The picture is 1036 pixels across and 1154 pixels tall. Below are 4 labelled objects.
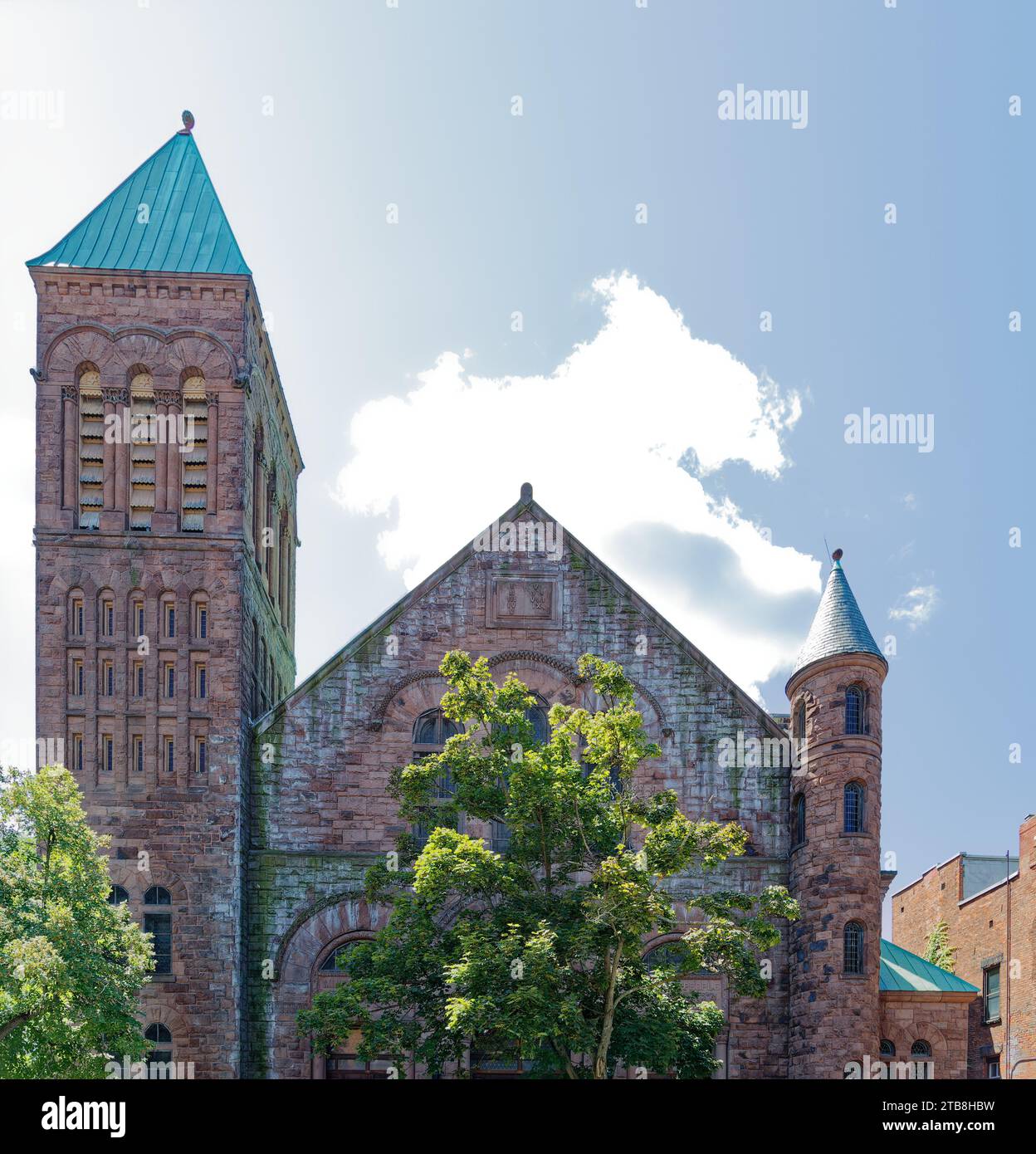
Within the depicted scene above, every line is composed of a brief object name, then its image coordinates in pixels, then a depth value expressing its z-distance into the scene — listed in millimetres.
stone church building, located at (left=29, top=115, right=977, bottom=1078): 26203
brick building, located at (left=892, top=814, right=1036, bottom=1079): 37531
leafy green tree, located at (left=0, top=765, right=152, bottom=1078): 20750
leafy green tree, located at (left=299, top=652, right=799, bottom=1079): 19453
